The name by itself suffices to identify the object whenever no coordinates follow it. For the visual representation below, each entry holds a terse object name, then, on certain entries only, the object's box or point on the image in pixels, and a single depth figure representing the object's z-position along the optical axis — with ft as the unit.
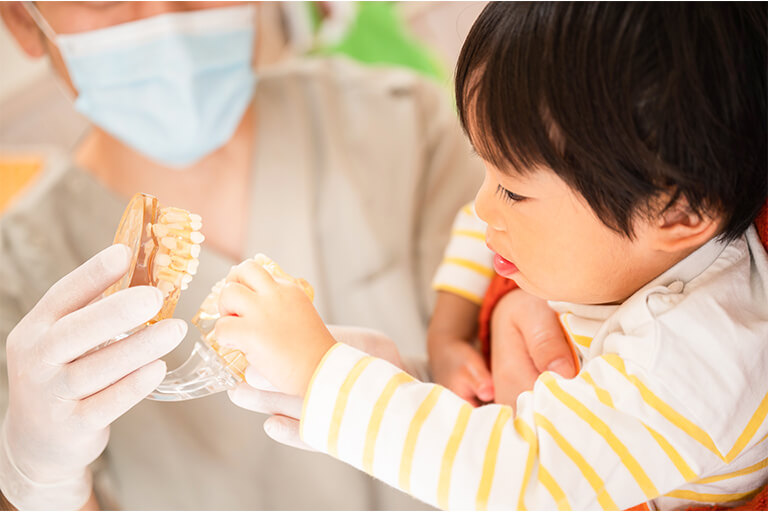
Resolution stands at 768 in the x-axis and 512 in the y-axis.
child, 1.52
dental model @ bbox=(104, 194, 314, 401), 1.83
